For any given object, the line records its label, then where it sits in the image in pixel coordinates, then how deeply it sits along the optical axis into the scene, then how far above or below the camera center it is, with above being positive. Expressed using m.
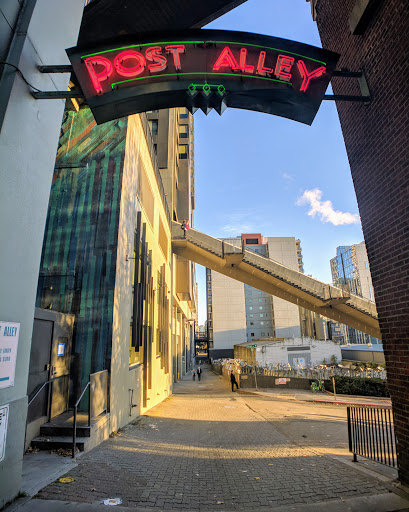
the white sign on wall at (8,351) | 3.84 -0.05
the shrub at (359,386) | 21.32 -3.36
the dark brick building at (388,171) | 5.00 +2.97
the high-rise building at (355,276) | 110.94 +23.09
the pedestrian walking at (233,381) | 23.64 -2.99
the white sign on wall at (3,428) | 3.75 -0.97
